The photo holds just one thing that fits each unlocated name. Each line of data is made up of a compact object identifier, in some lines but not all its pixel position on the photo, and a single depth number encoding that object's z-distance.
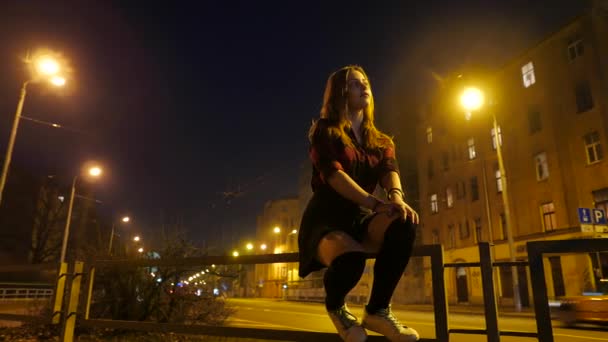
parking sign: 18.97
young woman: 2.38
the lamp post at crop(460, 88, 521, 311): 19.08
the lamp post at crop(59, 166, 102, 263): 21.62
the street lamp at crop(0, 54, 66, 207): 13.23
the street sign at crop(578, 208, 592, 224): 18.23
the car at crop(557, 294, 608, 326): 12.23
